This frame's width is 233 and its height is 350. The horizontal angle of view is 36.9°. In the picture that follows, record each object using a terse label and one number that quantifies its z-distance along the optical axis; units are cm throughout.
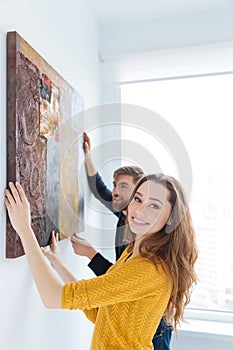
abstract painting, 98
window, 198
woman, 96
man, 138
